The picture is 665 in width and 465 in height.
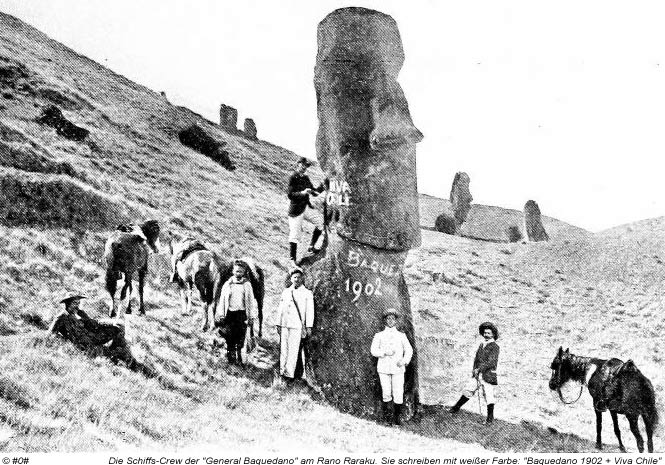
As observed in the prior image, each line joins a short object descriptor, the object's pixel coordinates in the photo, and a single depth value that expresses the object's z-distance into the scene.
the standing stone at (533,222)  41.62
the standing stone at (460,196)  45.53
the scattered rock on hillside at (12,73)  21.73
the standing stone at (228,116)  43.62
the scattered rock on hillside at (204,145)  28.39
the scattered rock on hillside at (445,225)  37.72
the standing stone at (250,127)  43.31
